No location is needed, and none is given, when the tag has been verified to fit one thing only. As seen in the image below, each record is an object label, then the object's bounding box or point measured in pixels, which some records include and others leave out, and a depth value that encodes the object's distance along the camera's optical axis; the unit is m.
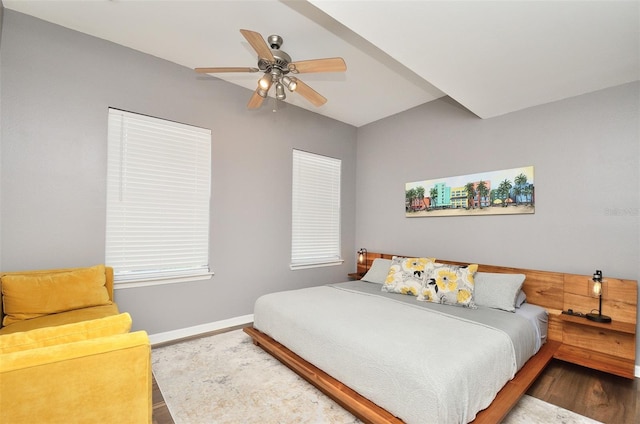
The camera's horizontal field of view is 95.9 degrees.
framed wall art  3.21
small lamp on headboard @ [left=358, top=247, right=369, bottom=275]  4.76
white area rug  1.96
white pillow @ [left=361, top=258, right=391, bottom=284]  3.88
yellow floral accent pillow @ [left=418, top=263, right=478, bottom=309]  2.86
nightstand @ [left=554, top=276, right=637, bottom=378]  2.50
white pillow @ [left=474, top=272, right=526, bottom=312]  2.77
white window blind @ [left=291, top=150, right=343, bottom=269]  4.38
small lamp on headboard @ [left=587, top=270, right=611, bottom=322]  2.56
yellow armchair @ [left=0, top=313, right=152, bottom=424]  0.94
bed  1.62
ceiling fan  2.19
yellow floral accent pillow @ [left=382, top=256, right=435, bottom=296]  3.22
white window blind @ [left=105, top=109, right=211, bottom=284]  2.94
